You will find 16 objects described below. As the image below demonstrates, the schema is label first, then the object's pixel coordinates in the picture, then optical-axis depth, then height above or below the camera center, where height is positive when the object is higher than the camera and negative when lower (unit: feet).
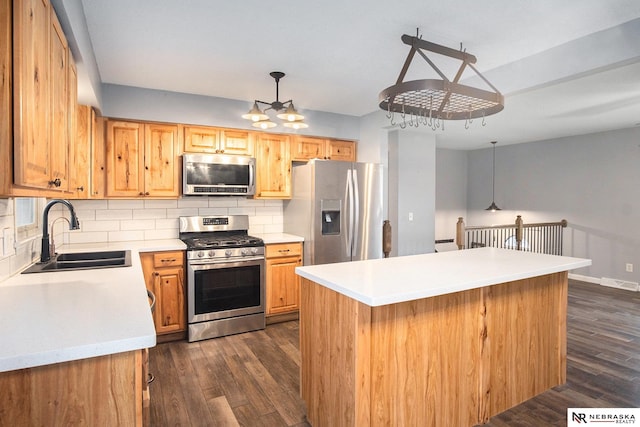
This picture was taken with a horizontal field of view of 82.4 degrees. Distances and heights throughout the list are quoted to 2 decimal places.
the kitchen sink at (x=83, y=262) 7.42 -1.17
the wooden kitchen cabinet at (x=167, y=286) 10.93 -2.31
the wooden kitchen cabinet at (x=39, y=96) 3.82 +1.44
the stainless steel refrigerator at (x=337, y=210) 12.81 +0.05
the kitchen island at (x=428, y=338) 5.73 -2.29
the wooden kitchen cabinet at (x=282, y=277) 12.71 -2.34
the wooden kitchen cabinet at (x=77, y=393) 3.40 -1.78
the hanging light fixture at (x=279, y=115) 10.14 +2.71
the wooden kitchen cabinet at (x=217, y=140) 12.43 +2.48
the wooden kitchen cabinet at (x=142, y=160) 11.40 +1.64
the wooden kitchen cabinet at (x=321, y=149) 14.21 +2.52
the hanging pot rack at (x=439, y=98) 5.82 +2.00
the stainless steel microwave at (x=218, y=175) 12.03 +1.23
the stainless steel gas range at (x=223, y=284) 11.32 -2.37
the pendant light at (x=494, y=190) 23.48 +1.40
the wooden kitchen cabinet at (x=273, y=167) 13.50 +1.67
